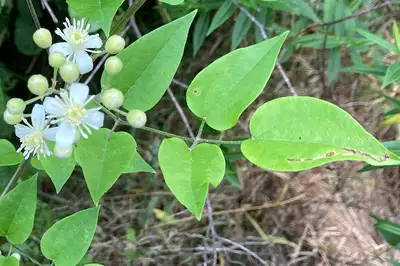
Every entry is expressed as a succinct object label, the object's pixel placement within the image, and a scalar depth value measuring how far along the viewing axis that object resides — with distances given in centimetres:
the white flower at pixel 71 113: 25
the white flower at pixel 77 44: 27
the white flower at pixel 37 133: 26
